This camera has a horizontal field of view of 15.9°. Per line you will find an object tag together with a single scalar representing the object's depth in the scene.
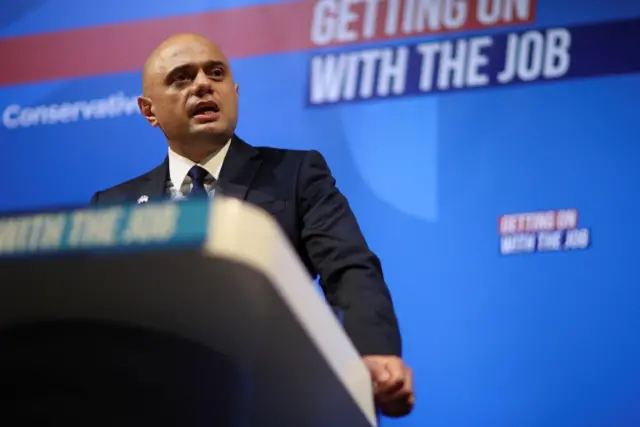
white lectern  2.32
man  3.89
